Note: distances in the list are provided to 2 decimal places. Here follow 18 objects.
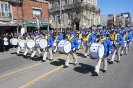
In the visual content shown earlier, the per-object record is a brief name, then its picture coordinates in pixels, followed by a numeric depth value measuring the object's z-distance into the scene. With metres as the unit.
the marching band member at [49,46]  5.94
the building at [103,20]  42.64
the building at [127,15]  90.52
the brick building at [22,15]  13.92
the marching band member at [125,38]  7.21
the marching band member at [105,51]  4.12
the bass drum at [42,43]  5.85
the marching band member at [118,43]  5.80
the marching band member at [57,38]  8.36
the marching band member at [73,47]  5.01
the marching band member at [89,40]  7.10
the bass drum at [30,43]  6.43
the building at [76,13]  29.43
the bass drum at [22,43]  7.09
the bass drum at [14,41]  7.80
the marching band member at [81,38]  9.88
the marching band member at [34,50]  6.37
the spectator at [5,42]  9.48
